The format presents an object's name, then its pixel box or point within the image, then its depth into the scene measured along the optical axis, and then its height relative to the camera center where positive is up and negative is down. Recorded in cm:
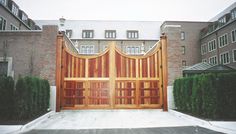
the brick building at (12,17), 1795 +776
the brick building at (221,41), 2251 +568
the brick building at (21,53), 780 +124
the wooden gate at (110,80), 675 -21
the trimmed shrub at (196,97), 549 -82
